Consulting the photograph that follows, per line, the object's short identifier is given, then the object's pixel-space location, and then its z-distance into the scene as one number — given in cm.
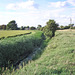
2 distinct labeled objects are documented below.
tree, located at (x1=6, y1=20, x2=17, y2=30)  8701
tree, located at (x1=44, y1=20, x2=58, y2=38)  2962
